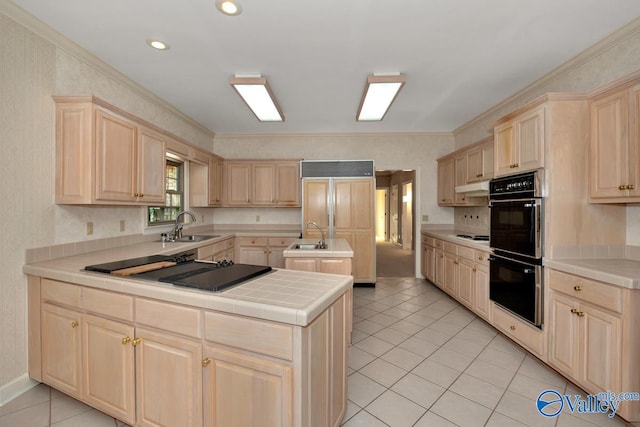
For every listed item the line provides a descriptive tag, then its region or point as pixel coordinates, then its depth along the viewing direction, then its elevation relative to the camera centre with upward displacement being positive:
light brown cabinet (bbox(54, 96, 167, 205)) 2.16 +0.50
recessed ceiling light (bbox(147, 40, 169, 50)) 2.34 +1.47
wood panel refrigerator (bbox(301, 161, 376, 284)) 4.57 +0.04
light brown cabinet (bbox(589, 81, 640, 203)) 1.90 +0.48
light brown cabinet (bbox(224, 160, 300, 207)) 4.87 +0.52
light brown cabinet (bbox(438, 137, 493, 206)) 3.56 +0.61
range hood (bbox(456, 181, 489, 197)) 3.16 +0.28
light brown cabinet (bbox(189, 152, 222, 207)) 4.34 +0.46
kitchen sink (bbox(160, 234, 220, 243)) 3.51 -0.37
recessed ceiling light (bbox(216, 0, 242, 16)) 1.86 +1.44
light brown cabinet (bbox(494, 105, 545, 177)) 2.30 +0.65
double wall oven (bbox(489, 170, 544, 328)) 2.29 -0.30
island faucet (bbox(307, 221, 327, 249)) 2.92 -0.36
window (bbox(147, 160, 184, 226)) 3.68 +0.22
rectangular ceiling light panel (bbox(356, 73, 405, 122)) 2.85 +1.38
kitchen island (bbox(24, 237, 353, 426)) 1.14 -0.69
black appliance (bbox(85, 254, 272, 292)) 1.40 -0.37
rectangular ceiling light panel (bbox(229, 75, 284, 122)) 2.91 +1.40
